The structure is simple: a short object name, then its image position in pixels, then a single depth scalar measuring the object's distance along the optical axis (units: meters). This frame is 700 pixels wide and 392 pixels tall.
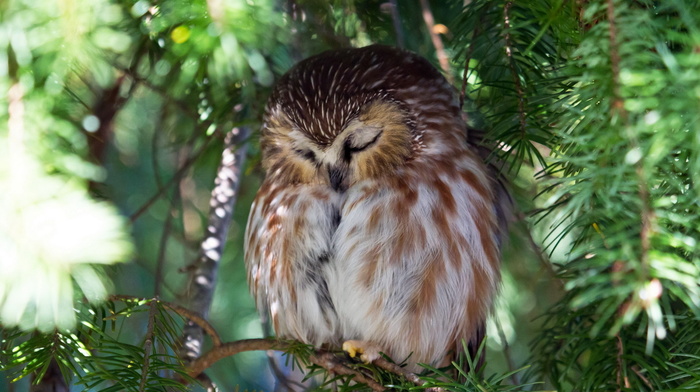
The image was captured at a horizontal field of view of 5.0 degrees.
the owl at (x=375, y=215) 3.26
